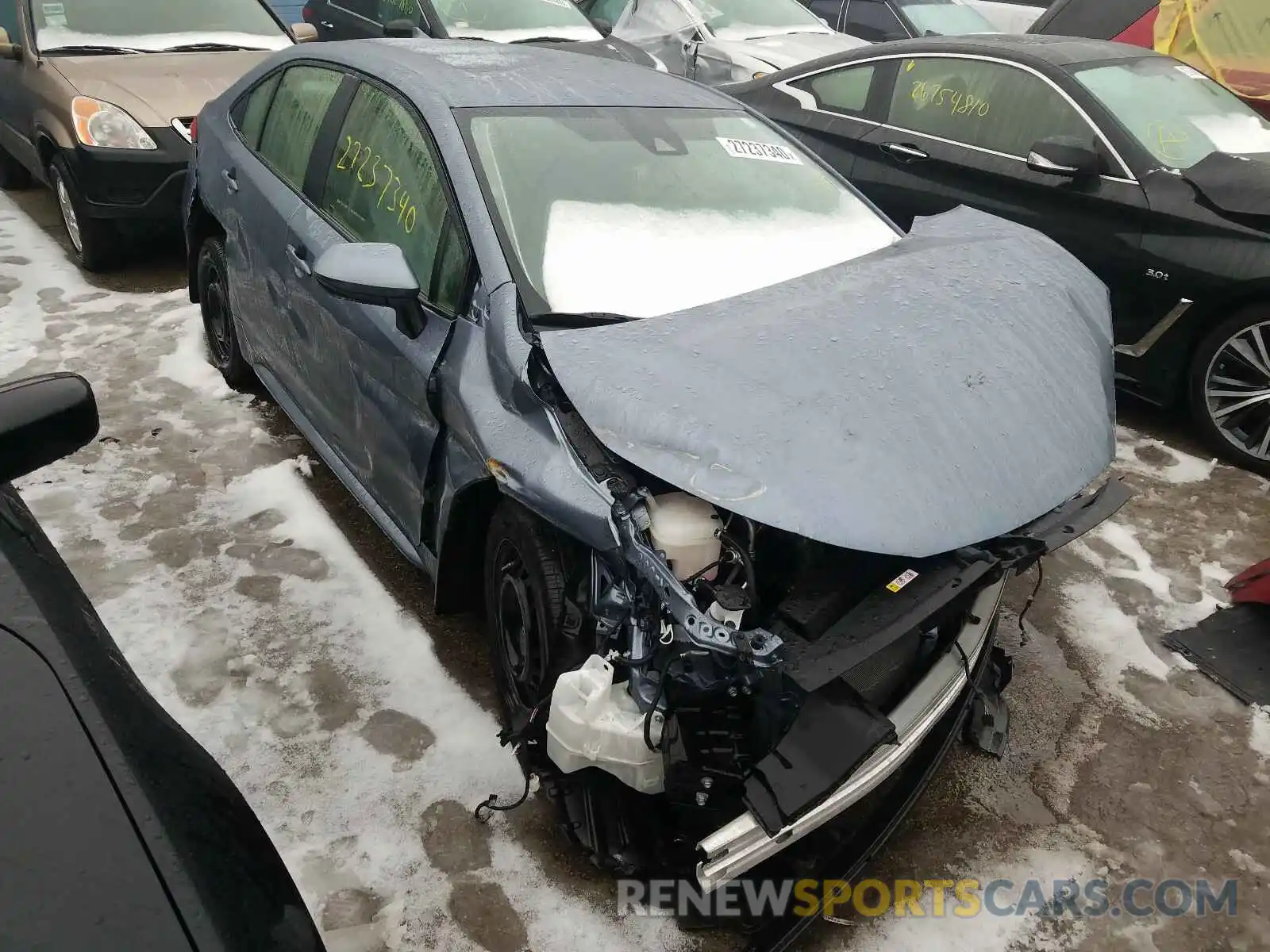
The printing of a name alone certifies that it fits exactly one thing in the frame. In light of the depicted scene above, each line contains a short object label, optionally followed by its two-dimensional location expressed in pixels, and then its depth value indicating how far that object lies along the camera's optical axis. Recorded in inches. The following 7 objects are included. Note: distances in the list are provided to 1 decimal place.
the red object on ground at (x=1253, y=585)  118.7
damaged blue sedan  70.1
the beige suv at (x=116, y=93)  203.0
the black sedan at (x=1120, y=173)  152.1
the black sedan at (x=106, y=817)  42.6
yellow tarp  253.4
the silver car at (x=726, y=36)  272.4
